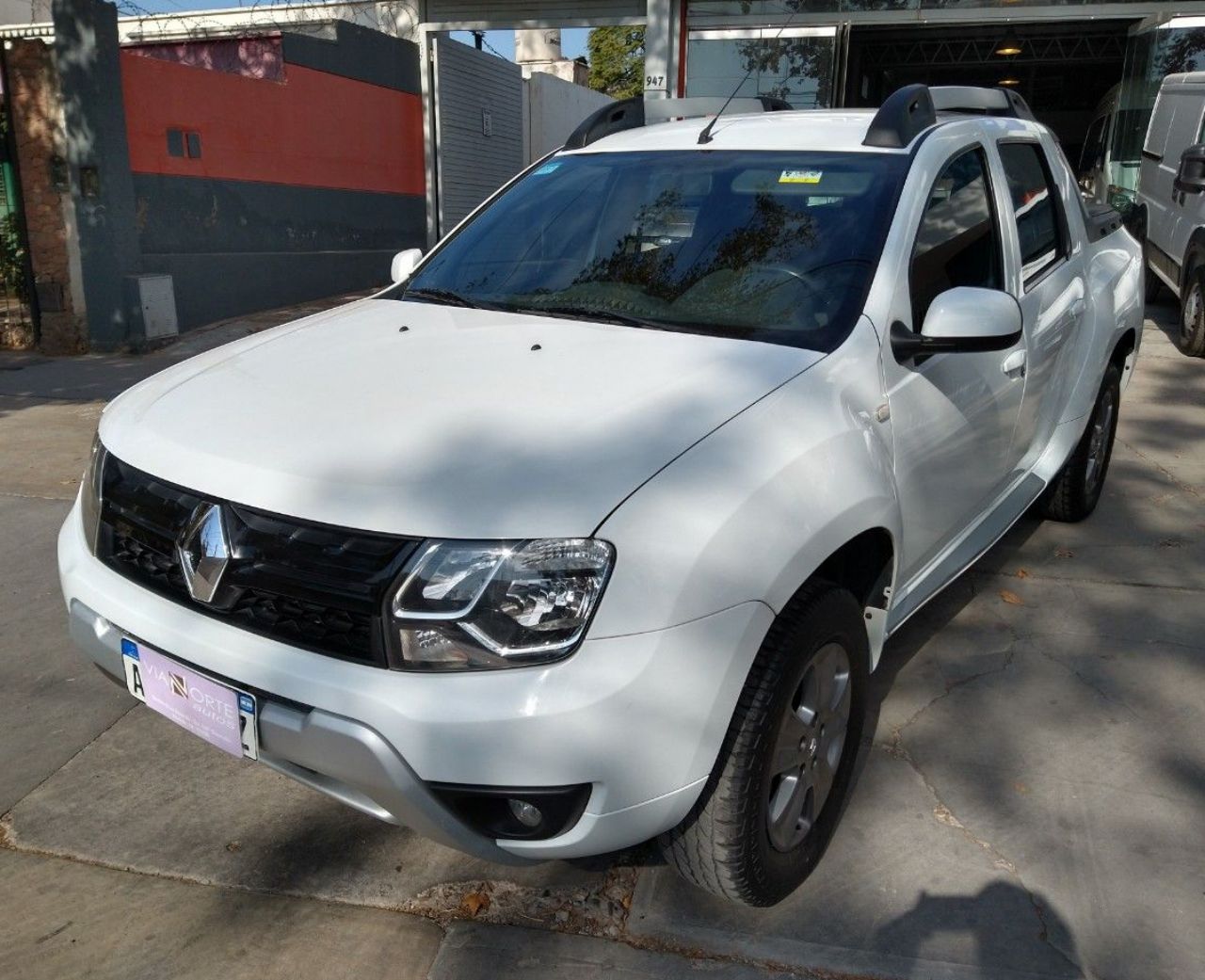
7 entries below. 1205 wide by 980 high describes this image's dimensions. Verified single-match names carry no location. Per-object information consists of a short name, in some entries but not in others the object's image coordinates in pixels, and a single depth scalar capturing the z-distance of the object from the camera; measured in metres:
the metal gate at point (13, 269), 9.35
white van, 8.67
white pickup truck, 1.95
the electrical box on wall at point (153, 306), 9.38
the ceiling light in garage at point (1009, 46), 18.84
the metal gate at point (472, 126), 14.98
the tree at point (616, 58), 42.38
